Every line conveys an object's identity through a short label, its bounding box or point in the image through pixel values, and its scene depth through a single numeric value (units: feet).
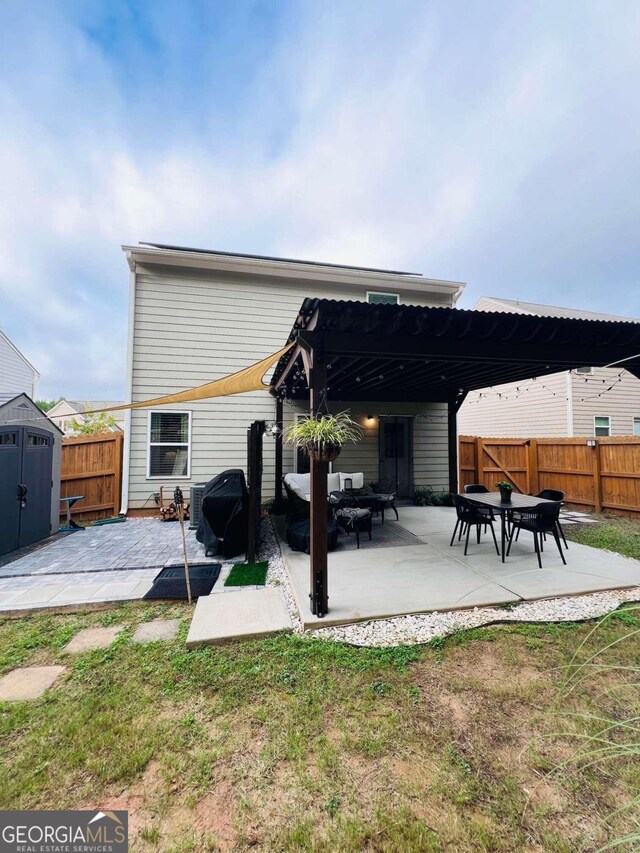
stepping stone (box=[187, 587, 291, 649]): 9.58
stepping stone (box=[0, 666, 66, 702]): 7.63
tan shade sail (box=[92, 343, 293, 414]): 16.49
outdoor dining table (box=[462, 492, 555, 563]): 14.96
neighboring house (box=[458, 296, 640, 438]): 35.81
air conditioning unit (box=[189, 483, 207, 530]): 20.98
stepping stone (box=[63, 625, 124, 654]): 9.40
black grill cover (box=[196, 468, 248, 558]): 16.08
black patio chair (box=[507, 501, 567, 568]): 14.37
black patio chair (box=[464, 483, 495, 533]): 19.91
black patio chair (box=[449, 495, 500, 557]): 16.15
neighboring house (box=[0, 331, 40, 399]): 40.97
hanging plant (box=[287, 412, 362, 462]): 10.54
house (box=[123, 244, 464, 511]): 24.56
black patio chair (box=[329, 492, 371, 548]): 17.42
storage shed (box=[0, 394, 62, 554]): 16.75
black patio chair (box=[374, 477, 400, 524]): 19.94
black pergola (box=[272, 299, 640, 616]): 10.95
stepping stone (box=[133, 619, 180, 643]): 9.78
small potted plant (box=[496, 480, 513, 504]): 15.76
